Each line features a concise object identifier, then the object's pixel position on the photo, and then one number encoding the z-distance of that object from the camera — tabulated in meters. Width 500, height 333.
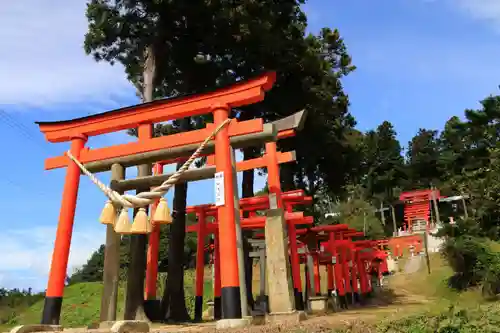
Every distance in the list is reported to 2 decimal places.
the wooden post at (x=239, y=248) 6.28
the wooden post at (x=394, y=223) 43.62
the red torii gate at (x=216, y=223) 11.92
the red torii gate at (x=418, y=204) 41.97
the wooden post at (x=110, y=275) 7.00
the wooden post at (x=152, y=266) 10.47
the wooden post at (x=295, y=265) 12.02
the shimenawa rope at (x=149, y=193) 6.50
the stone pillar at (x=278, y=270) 7.33
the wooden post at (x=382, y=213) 45.12
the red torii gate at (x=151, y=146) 6.30
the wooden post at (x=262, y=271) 13.74
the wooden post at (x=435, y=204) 40.61
